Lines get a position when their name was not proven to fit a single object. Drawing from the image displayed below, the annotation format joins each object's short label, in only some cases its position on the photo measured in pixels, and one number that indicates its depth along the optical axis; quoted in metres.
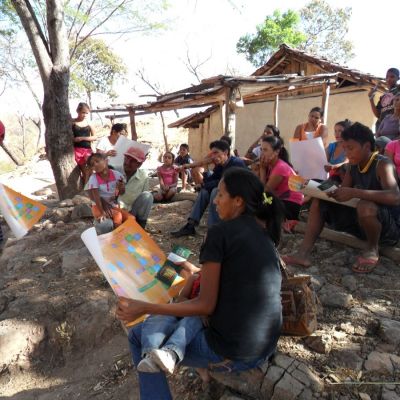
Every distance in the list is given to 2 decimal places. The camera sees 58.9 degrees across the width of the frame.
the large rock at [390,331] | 2.18
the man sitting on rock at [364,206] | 2.82
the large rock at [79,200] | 5.89
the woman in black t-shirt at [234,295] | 1.59
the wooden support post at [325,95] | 6.81
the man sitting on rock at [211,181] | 4.15
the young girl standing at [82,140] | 6.08
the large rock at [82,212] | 5.42
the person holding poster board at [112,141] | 4.58
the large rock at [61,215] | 5.47
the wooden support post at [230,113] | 5.12
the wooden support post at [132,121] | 7.48
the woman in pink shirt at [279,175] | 3.62
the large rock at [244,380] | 1.90
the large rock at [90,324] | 2.99
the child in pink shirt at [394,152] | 3.33
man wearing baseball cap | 4.16
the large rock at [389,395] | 1.79
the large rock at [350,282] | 2.88
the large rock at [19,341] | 2.93
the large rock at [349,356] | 2.03
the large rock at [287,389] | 1.81
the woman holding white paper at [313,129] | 4.94
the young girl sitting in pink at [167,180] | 6.34
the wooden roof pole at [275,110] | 7.79
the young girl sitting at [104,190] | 3.81
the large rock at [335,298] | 2.57
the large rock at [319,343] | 2.13
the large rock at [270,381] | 1.86
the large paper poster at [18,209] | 3.51
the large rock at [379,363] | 1.96
